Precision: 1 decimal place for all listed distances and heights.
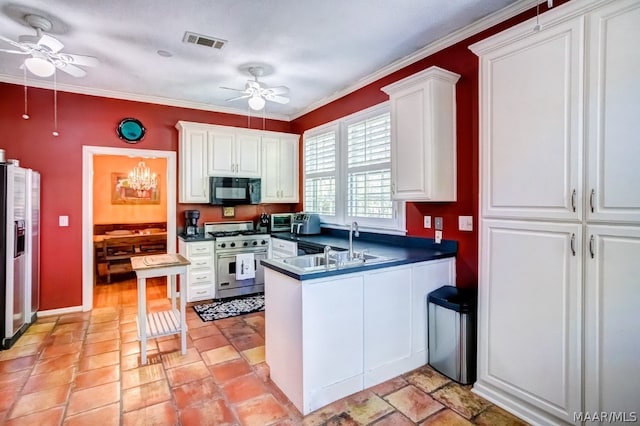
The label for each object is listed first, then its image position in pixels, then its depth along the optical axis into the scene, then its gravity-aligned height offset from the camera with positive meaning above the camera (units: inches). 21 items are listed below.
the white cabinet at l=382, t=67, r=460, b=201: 106.1 +25.0
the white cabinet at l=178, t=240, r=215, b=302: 167.8 -30.5
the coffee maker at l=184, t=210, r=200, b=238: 179.3 -6.2
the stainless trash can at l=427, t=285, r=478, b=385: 94.5 -35.8
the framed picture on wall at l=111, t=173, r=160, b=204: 261.1 +14.6
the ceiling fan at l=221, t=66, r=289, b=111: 131.2 +47.8
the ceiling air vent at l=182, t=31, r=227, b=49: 110.3 +57.9
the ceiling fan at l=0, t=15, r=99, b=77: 92.6 +47.2
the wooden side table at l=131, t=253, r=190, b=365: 108.3 -30.2
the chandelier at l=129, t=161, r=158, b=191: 261.7 +25.7
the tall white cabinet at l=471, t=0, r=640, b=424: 64.4 -0.7
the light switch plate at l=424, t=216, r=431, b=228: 123.2 -4.0
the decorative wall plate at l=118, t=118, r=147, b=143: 167.9 +40.8
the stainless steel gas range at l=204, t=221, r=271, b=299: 173.6 -25.6
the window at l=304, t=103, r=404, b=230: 142.4 +19.4
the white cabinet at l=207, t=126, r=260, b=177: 181.2 +32.4
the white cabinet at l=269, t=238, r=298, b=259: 159.6 -19.1
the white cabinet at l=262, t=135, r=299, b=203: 198.2 +25.4
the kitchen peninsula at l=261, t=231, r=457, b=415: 83.3 -30.9
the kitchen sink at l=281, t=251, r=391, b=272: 96.8 -15.6
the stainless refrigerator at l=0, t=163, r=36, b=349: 117.7 -14.5
